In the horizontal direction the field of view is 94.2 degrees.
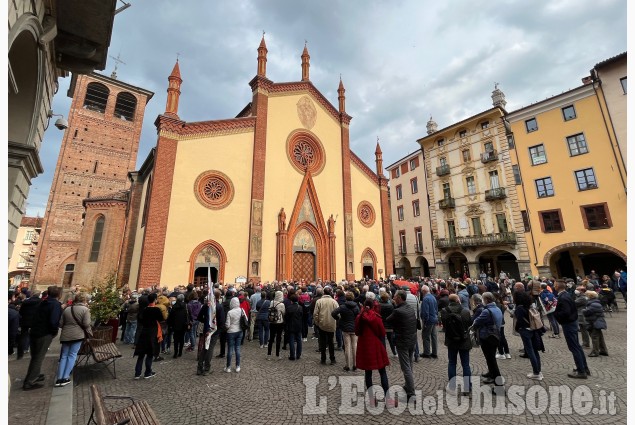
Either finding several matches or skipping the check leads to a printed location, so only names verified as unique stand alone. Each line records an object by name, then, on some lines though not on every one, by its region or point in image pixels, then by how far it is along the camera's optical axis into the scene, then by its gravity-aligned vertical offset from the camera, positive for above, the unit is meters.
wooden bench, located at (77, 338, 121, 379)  5.89 -1.25
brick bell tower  30.73 +14.53
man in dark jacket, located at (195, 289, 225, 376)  6.29 -1.00
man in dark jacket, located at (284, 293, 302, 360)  7.25 -0.89
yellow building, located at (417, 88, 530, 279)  24.67 +7.63
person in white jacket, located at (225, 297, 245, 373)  6.44 -0.95
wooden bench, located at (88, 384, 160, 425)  2.89 -1.36
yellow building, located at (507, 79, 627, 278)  20.03 +7.20
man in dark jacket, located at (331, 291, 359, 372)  6.48 -0.88
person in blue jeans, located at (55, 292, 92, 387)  5.56 -0.82
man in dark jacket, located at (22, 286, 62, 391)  5.57 -0.72
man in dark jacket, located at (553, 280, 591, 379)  5.50 -0.76
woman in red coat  4.71 -0.91
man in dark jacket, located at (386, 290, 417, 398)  4.84 -0.78
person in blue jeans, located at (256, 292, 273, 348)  8.51 -0.90
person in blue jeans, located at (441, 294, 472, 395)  5.14 -0.92
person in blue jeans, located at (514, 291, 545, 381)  5.64 -0.82
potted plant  7.83 -0.43
